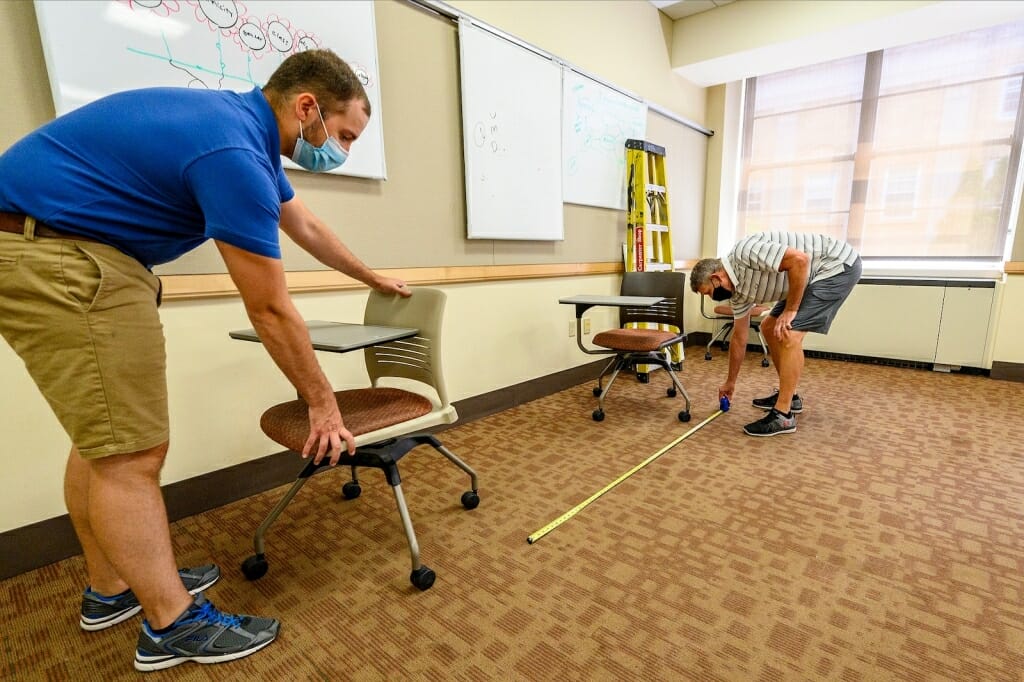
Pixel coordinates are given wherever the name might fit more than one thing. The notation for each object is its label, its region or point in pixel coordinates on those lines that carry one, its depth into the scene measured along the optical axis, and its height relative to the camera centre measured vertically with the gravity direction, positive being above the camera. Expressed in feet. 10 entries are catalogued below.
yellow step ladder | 11.87 +1.30
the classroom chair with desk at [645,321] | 8.68 -1.32
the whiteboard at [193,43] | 4.55 +2.42
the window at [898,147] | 11.98 +2.92
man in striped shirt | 7.87 -0.53
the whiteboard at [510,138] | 8.16 +2.26
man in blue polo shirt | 2.94 +0.03
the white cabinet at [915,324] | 11.68 -1.88
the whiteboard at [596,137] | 10.26 +2.78
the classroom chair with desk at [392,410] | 4.13 -1.37
